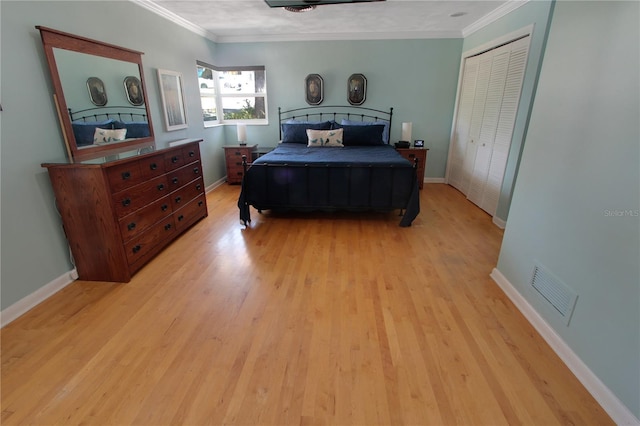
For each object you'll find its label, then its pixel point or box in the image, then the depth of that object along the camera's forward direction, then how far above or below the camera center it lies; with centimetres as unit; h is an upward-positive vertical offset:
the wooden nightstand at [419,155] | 479 -64
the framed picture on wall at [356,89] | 488 +40
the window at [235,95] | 502 +32
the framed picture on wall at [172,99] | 352 +18
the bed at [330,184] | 333 -77
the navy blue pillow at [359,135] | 456 -31
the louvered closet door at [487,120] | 332 -7
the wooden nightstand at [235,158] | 491 -72
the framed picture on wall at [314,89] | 494 +41
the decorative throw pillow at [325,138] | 446 -34
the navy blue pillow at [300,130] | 473 -24
